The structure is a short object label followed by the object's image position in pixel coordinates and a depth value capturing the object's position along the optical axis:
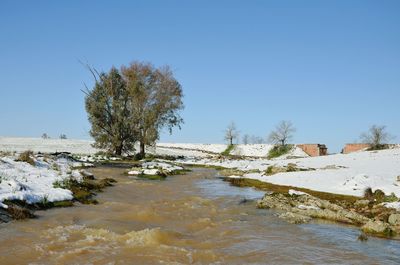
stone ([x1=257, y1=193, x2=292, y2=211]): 17.43
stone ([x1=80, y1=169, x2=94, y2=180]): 26.20
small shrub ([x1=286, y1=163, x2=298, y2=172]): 33.62
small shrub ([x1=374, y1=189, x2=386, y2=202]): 18.07
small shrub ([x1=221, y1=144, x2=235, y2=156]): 102.79
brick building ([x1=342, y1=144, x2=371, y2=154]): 82.41
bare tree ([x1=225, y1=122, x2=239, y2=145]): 123.62
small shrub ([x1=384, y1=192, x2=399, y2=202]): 17.20
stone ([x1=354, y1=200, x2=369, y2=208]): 17.56
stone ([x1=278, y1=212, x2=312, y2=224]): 14.57
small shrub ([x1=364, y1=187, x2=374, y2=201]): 18.80
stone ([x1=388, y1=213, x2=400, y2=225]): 13.75
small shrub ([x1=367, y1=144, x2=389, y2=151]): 71.55
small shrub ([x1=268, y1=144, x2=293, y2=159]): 95.00
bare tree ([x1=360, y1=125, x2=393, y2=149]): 82.19
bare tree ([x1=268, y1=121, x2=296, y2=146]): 106.81
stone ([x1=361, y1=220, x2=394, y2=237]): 12.74
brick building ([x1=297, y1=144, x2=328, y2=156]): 92.31
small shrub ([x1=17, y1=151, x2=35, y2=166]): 24.60
